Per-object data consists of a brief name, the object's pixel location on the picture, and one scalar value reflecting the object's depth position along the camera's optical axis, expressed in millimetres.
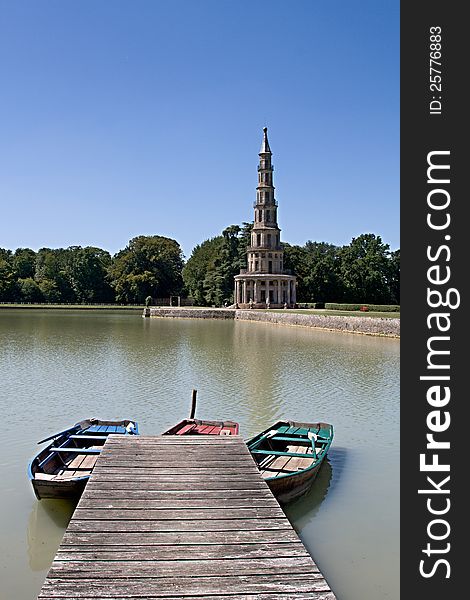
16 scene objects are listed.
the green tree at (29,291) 105250
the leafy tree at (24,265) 115188
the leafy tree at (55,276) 107250
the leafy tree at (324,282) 89125
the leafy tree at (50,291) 106750
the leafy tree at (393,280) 88100
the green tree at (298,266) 91169
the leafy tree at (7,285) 104375
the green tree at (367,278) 86750
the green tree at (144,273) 103375
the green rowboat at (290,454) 10547
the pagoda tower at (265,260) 83438
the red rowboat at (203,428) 13406
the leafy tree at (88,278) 108312
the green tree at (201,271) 95738
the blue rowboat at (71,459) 10023
